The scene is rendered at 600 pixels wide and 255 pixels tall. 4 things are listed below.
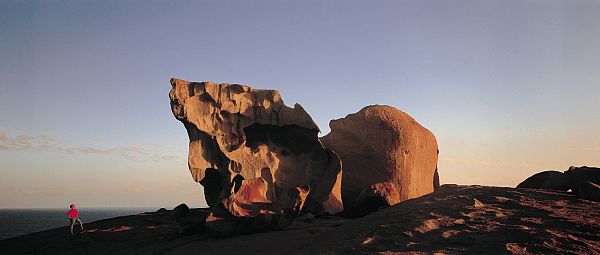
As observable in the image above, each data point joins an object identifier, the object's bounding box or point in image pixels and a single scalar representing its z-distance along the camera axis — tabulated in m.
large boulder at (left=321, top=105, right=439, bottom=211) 14.23
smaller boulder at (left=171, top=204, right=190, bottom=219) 14.35
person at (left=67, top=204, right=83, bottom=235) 14.36
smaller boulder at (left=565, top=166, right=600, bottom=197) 11.16
